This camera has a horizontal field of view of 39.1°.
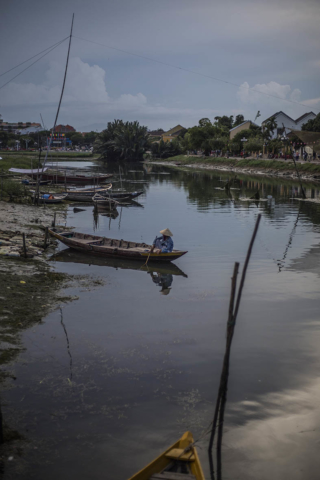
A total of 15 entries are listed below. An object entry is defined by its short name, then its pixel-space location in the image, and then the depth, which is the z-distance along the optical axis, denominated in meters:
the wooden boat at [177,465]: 5.77
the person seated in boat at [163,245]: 18.06
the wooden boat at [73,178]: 49.66
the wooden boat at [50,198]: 33.52
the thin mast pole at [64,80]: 26.66
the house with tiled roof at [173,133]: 145.85
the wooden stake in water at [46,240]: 19.40
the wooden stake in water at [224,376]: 7.16
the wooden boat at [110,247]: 18.23
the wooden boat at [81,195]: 37.34
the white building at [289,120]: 96.31
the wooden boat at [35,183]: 45.16
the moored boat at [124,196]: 38.75
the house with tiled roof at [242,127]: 99.03
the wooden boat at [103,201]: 33.91
